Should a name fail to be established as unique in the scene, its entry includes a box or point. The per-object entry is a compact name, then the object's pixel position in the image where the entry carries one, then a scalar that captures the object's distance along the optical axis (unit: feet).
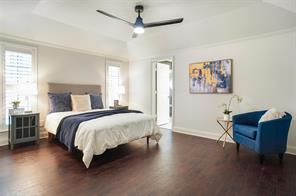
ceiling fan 10.43
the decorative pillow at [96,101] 16.94
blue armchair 10.11
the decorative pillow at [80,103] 15.30
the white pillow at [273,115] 10.55
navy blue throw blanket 10.25
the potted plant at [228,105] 13.44
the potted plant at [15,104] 13.16
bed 9.62
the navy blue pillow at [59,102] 14.84
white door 21.30
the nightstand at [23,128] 12.48
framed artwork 14.83
